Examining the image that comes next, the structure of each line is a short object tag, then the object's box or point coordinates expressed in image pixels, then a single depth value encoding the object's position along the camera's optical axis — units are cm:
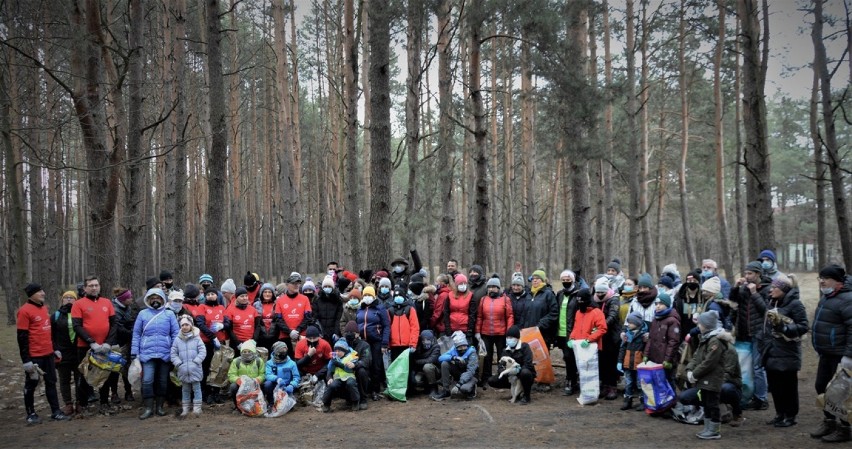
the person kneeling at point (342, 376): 855
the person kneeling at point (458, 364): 908
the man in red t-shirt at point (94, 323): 832
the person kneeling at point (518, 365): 862
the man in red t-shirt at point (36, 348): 784
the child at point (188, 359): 828
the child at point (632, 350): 804
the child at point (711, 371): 642
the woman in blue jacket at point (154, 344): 824
